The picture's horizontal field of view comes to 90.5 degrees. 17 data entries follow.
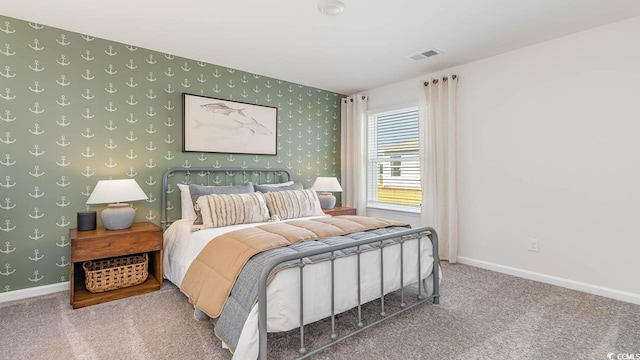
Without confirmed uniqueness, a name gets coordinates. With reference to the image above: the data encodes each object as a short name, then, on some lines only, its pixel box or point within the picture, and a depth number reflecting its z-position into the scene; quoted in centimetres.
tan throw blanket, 195
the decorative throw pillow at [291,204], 335
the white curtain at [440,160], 376
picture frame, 352
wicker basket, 268
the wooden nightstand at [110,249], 252
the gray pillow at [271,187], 369
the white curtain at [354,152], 480
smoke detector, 237
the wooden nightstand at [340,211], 411
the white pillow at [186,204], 326
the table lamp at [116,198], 269
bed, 174
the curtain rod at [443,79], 373
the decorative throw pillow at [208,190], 297
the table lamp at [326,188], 421
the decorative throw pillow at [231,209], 289
